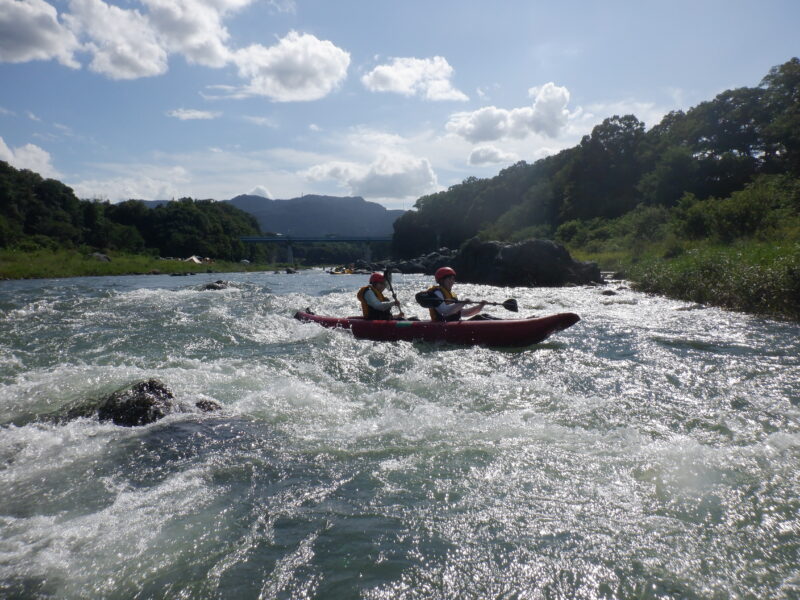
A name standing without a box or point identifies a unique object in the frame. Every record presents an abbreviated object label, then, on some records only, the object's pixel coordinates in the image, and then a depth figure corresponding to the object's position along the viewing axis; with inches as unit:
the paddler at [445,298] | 336.5
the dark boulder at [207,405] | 184.9
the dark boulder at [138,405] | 171.0
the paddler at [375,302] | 360.8
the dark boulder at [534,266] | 791.7
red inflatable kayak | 312.8
